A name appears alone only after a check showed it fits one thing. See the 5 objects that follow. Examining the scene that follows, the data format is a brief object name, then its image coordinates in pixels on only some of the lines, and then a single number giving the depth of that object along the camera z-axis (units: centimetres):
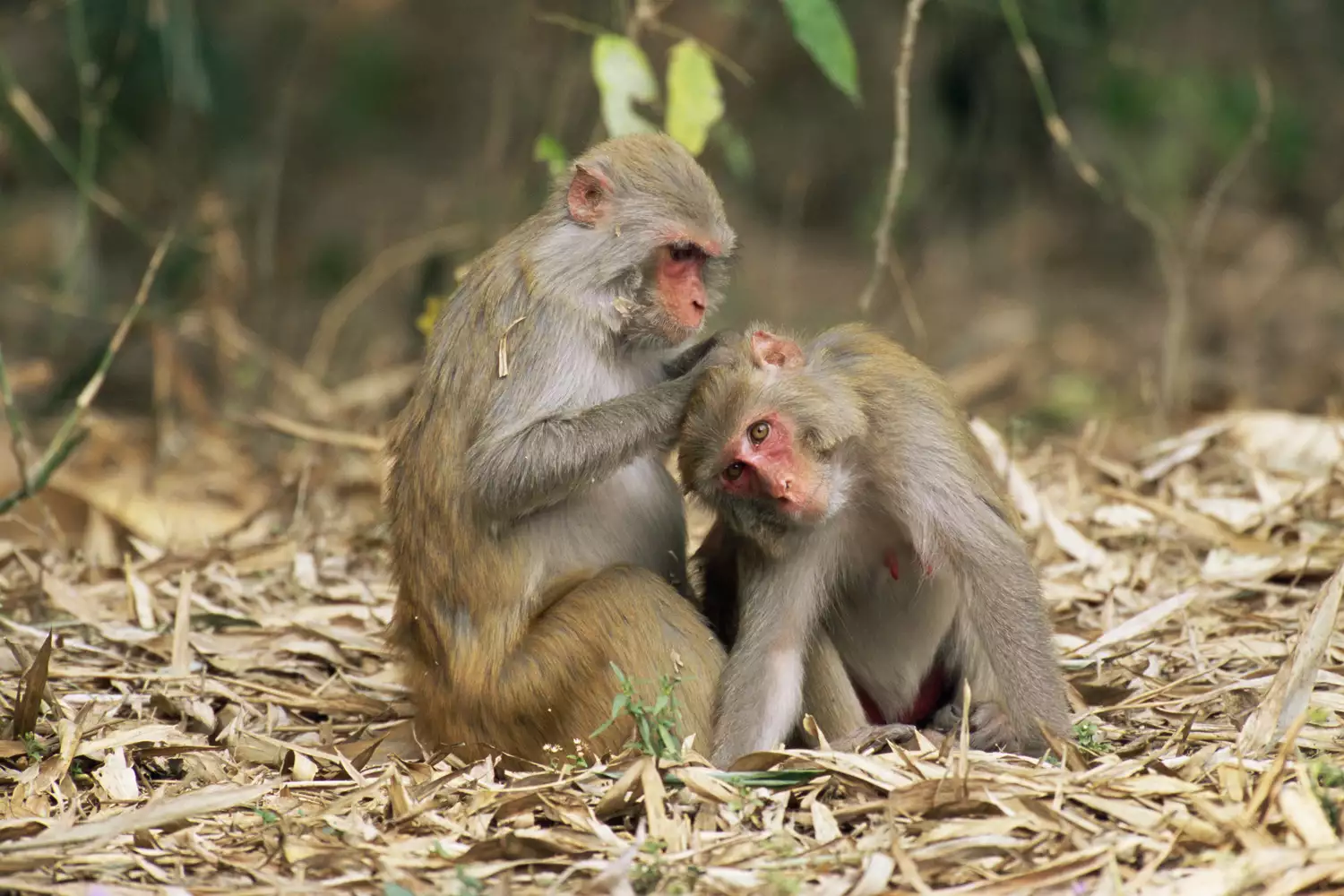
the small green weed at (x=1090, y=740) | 866
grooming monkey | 920
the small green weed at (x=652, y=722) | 824
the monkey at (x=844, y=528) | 890
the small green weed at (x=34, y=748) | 909
